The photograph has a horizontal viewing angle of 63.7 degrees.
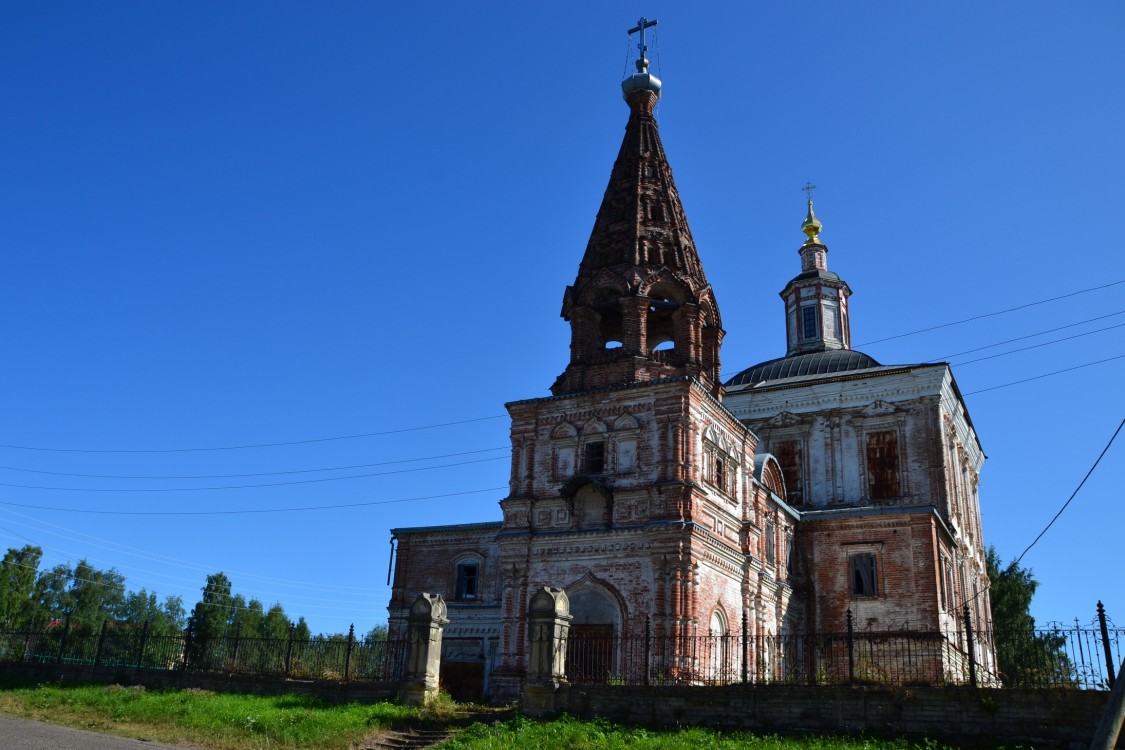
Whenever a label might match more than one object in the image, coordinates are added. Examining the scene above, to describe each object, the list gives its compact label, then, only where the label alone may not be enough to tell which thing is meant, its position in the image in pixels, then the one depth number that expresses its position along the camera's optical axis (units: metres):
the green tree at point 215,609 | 49.62
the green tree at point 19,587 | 39.12
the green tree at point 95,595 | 51.41
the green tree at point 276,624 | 52.19
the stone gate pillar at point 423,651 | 16.36
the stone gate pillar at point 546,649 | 15.02
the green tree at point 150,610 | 60.72
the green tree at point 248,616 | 51.90
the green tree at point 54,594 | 45.12
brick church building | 20.23
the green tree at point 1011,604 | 35.12
